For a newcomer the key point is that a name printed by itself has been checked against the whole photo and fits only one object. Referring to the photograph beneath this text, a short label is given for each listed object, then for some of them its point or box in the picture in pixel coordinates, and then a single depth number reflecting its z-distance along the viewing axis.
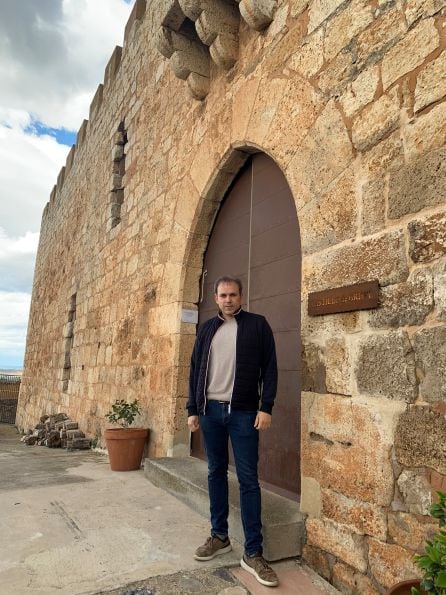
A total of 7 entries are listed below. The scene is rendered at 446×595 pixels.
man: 2.03
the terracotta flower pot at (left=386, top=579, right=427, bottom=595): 1.38
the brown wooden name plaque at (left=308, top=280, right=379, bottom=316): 1.91
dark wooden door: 2.72
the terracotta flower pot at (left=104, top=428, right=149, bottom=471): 3.94
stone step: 2.08
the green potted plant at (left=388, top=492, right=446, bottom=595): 1.10
